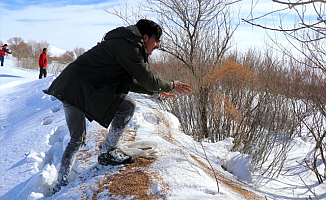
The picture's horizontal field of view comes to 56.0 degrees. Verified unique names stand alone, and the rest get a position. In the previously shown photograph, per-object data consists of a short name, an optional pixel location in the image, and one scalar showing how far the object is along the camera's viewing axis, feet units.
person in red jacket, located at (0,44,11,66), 62.64
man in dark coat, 8.38
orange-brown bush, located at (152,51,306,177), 17.92
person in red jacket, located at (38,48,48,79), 47.85
